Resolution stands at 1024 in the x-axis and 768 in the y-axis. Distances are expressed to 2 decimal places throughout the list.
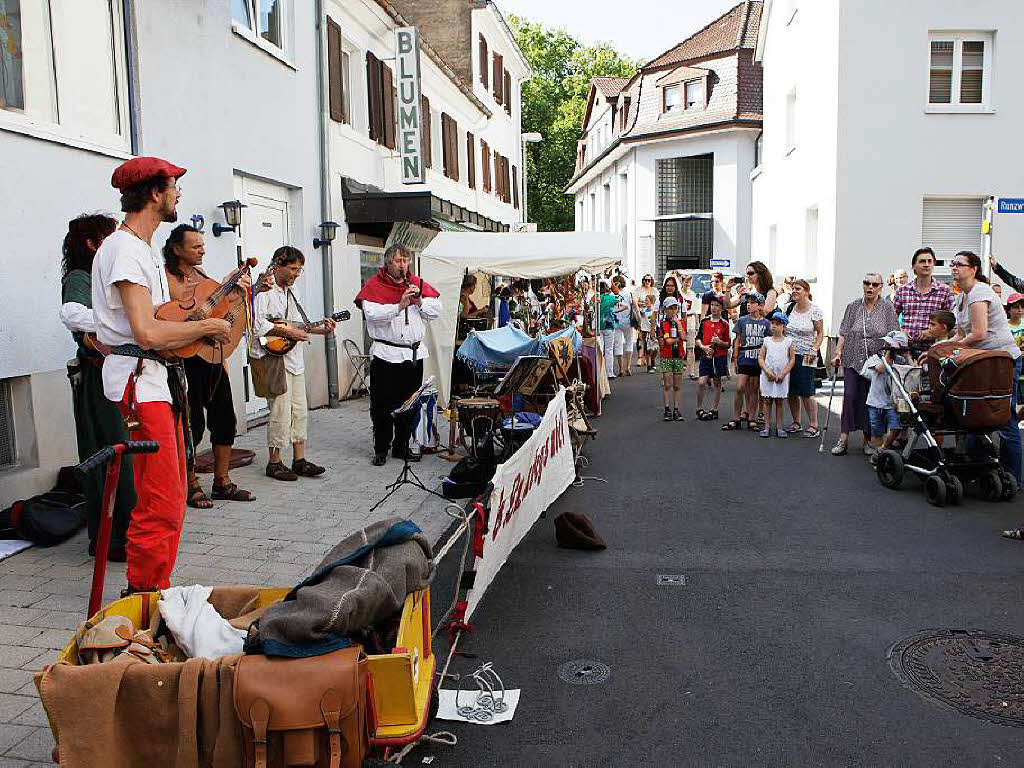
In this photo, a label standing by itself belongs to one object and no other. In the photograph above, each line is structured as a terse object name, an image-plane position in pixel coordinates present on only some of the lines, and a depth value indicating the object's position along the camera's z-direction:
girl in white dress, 11.00
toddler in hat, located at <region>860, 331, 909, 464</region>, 8.80
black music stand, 7.72
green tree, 59.17
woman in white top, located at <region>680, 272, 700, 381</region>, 19.25
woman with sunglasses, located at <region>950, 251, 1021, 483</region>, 8.08
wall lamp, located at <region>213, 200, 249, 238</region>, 10.16
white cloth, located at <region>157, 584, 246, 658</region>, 3.43
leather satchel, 2.96
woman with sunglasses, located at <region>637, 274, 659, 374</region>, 21.19
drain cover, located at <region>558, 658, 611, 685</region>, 4.30
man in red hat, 4.22
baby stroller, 7.59
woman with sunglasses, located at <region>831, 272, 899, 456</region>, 9.52
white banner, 4.83
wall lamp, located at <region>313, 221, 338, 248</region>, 13.40
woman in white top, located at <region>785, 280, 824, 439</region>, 11.01
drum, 8.47
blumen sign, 16.39
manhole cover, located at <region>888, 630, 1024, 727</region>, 4.00
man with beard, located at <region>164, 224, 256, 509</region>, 7.18
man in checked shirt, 9.46
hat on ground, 6.38
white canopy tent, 11.12
